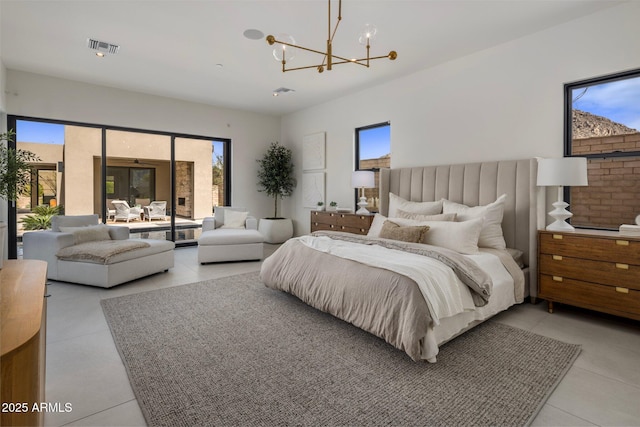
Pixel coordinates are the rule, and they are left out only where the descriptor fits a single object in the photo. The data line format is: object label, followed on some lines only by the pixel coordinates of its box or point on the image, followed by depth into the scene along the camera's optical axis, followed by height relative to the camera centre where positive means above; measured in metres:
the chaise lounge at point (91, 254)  3.79 -0.61
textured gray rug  1.67 -1.05
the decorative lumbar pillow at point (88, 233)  4.17 -0.38
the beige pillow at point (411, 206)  4.04 +0.02
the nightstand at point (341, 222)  4.98 -0.25
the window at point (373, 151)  5.37 +0.98
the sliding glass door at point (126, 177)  5.29 +0.54
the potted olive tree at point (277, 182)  6.89 +0.52
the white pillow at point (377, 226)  4.04 -0.24
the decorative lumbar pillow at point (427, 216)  3.62 -0.10
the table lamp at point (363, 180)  5.12 +0.43
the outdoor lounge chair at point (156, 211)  6.54 -0.12
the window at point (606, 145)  3.14 +0.65
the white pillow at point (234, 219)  5.77 -0.24
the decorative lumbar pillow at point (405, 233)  3.37 -0.27
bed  2.21 -0.47
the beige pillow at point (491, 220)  3.43 -0.13
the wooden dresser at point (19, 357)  0.75 -0.37
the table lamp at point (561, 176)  2.98 +0.31
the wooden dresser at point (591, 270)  2.62 -0.53
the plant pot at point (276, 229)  6.85 -0.49
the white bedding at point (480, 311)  2.09 -0.83
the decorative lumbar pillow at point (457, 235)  3.17 -0.28
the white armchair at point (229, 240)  5.00 -0.53
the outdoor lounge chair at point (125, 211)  6.08 -0.12
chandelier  2.64 +1.37
